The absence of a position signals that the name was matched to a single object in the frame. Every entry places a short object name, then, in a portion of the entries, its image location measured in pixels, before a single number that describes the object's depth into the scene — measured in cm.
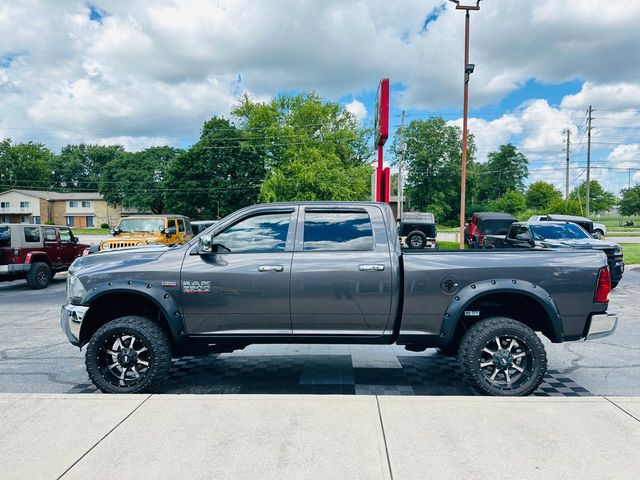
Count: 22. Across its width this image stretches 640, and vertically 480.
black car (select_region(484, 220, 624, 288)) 1122
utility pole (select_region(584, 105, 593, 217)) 4248
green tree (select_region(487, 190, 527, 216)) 6706
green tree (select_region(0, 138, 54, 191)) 8825
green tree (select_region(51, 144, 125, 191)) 10244
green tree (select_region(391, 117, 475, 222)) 7244
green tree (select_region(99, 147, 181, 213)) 7188
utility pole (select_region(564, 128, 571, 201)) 5126
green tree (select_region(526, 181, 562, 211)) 9256
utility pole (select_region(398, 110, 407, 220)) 3530
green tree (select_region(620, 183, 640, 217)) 10872
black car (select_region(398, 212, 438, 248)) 2177
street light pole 1766
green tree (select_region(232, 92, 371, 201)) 4491
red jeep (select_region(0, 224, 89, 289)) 1203
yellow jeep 1358
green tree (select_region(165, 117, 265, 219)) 5256
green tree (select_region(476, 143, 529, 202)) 9394
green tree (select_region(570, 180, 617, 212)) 8486
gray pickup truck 425
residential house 7394
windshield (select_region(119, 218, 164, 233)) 1485
